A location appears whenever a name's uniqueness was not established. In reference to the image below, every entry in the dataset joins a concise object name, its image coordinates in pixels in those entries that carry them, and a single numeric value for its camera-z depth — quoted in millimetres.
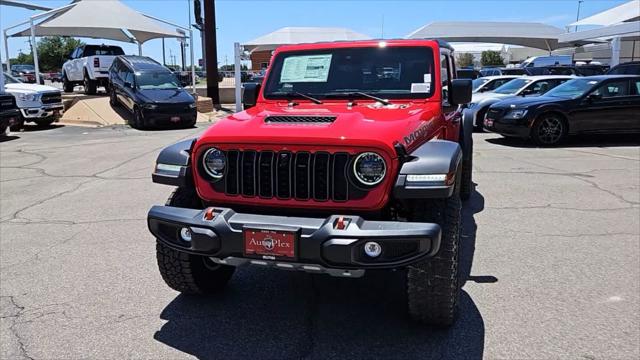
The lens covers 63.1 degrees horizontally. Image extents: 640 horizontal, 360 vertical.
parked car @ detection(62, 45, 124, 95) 21188
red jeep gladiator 2793
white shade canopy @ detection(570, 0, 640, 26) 26812
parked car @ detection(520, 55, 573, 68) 30489
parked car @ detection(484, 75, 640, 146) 11023
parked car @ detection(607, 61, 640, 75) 17719
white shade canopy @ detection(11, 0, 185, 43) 21797
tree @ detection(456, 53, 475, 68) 54381
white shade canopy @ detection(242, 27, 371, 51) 35344
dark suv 15281
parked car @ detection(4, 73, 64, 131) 15117
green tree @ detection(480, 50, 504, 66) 57344
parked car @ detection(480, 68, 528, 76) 22781
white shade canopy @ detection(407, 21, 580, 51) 35031
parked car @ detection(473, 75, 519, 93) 16078
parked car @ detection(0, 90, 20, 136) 12750
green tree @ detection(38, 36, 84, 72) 72375
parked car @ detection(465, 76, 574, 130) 13539
